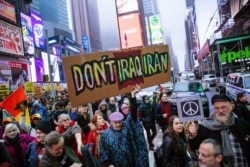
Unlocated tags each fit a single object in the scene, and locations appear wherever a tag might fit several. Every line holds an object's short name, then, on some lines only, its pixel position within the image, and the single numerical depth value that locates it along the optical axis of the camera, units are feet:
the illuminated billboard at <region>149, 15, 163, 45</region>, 307.30
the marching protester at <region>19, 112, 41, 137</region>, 15.51
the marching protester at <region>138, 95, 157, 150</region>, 20.75
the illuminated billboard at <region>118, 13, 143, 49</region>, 182.26
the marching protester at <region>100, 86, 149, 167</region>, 10.05
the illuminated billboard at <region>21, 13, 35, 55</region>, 103.68
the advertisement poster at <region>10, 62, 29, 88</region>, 78.70
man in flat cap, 7.55
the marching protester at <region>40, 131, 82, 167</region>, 7.65
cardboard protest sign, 9.72
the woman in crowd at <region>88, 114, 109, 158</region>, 10.98
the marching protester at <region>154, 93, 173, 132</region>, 19.88
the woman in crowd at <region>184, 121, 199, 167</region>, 7.85
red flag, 16.18
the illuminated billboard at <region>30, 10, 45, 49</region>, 117.28
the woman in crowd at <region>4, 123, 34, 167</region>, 10.79
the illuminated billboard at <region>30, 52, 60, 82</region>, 114.30
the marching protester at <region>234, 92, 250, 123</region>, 15.03
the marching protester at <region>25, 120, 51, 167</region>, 9.91
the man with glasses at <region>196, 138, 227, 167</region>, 6.57
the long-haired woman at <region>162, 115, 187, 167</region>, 9.34
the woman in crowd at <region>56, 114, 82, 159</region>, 10.35
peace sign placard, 10.01
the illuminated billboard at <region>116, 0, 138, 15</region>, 180.88
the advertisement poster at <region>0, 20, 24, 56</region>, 64.15
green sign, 56.59
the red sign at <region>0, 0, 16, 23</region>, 70.15
